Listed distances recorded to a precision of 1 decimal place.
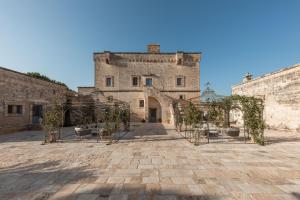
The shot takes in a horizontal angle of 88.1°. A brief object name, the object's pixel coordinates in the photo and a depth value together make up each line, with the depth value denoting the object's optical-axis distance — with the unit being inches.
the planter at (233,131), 396.8
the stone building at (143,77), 840.9
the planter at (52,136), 346.3
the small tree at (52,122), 349.1
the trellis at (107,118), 351.9
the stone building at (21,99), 466.6
